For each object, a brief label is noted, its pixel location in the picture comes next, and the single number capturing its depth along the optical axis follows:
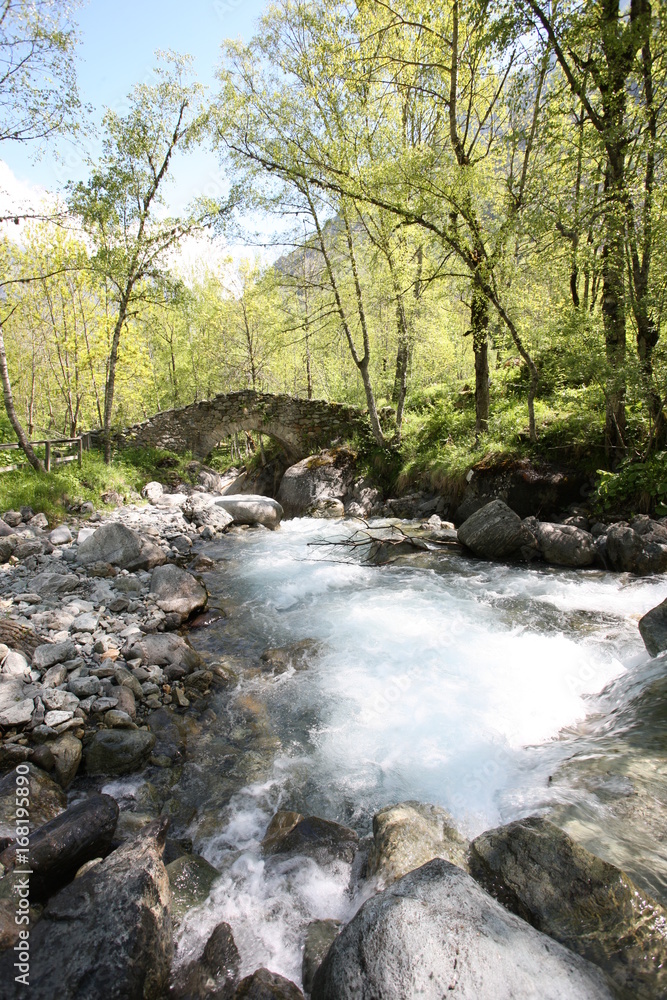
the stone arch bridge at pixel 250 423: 17.14
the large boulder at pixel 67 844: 2.55
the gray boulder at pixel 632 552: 6.70
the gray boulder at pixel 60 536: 8.58
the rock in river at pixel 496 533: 8.19
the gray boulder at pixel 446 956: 1.76
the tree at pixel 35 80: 7.81
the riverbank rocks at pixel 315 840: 2.93
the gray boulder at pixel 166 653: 5.14
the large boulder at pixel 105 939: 2.05
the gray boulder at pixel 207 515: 12.46
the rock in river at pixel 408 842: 2.64
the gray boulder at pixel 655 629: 4.44
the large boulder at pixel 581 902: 1.95
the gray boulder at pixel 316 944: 2.24
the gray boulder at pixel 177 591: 6.64
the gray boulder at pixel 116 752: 3.73
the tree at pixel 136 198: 12.49
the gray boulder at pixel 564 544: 7.54
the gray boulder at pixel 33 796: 3.00
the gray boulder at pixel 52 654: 4.53
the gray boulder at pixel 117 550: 7.79
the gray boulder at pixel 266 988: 2.09
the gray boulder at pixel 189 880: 2.64
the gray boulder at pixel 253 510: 13.27
